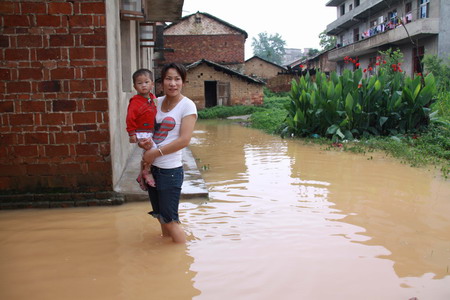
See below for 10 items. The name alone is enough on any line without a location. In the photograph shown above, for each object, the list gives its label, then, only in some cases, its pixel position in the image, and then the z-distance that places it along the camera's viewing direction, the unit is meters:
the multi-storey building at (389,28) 20.03
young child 3.06
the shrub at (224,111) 21.95
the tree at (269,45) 79.50
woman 2.97
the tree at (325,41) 45.09
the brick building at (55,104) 4.18
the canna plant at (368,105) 9.45
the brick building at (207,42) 29.50
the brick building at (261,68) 36.72
